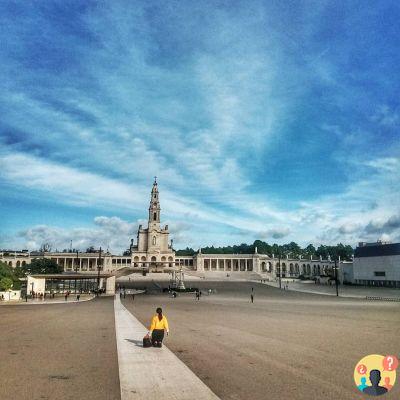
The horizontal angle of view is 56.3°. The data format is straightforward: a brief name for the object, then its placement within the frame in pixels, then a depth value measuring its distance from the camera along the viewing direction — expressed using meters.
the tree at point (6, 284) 48.28
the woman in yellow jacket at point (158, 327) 14.09
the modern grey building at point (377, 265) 90.12
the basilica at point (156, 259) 146.50
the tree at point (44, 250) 163.75
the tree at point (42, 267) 96.75
